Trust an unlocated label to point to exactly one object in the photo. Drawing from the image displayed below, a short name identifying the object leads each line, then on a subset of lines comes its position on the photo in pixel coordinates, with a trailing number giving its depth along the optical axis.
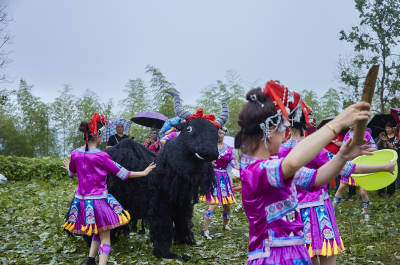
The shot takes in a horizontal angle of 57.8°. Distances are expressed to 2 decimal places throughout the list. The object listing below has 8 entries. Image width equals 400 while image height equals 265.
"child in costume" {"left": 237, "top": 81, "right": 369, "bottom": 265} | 2.18
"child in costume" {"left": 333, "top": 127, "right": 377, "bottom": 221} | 7.61
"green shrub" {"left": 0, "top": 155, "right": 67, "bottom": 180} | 14.79
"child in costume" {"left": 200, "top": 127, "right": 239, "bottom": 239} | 6.81
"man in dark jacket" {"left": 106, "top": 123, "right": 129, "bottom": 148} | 8.38
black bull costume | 5.18
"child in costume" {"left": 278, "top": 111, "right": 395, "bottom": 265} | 3.47
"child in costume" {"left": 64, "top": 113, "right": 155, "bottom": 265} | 4.80
